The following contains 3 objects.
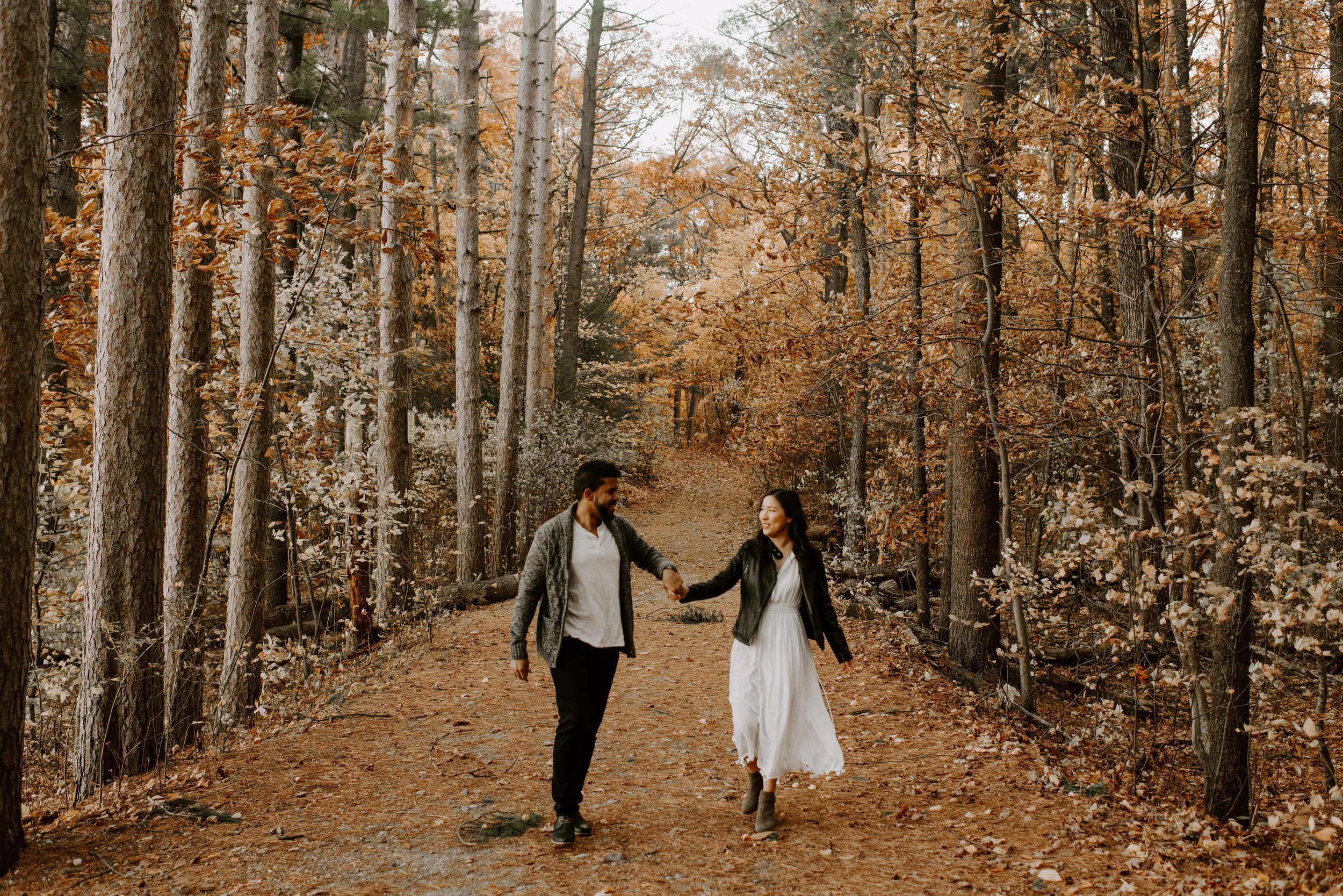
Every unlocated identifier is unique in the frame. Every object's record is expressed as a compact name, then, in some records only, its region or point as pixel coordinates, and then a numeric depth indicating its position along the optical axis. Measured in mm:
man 4512
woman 4590
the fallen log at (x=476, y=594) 12445
